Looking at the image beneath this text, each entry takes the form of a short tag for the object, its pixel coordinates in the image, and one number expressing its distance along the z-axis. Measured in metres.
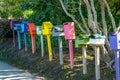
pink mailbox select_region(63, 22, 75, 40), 9.57
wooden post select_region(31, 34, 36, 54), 12.61
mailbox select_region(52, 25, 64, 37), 10.45
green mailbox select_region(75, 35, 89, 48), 8.88
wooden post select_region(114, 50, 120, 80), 7.70
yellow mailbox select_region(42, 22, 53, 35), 11.07
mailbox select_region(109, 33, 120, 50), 7.58
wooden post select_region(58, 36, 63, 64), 10.26
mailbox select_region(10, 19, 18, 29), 15.06
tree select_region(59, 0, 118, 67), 9.12
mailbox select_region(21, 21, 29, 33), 13.36
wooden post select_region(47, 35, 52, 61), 10.94
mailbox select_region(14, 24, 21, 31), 13.92
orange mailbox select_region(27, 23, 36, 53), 12.48
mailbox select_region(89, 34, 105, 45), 8.41
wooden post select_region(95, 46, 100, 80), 8.34
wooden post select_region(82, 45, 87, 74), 8.95
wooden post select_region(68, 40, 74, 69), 9.54
